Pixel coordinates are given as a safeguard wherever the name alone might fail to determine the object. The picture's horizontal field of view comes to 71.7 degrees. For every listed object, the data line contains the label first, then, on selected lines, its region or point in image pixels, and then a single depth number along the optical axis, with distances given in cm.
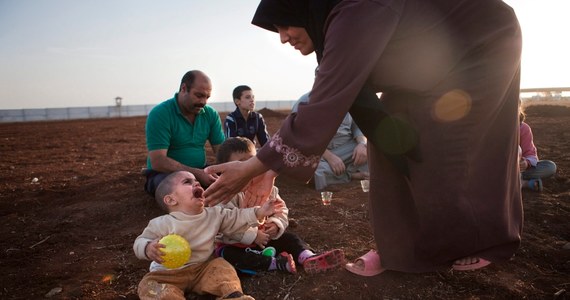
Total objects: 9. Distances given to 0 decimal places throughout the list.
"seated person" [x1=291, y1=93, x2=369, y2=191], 517
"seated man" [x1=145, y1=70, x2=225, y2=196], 415
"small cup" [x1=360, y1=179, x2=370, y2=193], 450
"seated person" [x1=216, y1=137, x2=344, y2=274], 249
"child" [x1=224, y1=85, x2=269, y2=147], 570
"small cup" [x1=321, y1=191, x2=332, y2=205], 404
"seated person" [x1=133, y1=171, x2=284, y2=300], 222
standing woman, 166
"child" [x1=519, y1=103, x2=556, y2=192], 448
